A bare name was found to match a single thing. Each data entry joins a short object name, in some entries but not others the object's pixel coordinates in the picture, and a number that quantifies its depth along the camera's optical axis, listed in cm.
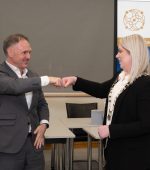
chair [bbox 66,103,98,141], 468
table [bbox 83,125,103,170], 347
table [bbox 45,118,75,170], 314
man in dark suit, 247
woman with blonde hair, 222
